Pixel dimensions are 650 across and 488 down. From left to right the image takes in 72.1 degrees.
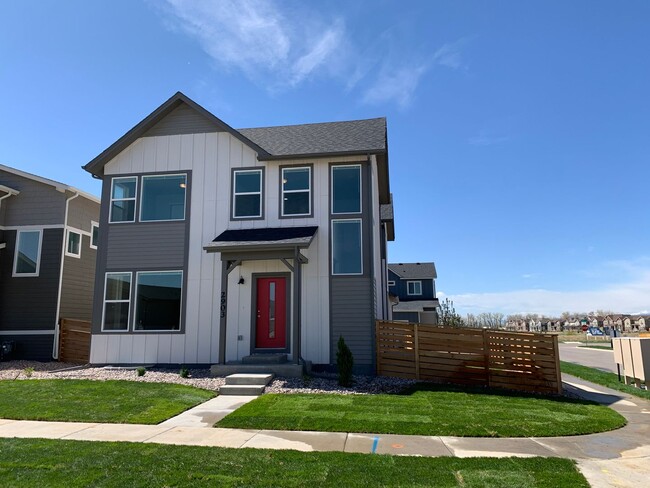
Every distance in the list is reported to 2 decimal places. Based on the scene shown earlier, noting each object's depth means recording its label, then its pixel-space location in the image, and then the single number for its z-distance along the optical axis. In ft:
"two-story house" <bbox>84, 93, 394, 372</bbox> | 41.50
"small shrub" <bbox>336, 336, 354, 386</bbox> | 35.47
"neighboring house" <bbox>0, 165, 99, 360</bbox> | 51.93
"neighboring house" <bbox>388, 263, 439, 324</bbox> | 122.11
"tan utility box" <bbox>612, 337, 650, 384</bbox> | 40.11
